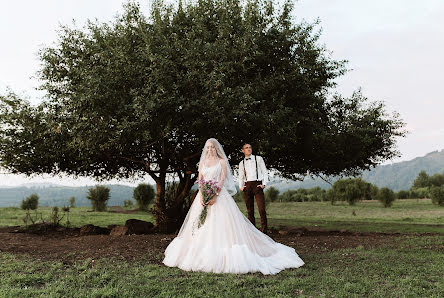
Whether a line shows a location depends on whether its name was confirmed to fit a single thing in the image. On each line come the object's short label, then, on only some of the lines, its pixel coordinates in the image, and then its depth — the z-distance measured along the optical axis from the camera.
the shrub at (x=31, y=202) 33.81
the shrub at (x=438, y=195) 48.79
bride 8.05
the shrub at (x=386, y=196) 46.09
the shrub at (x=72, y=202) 39.59
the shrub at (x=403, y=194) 81.88
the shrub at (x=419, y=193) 80.00
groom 12.02
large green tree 11.76
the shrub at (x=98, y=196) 33.78
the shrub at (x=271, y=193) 52.51
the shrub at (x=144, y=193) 33.97
